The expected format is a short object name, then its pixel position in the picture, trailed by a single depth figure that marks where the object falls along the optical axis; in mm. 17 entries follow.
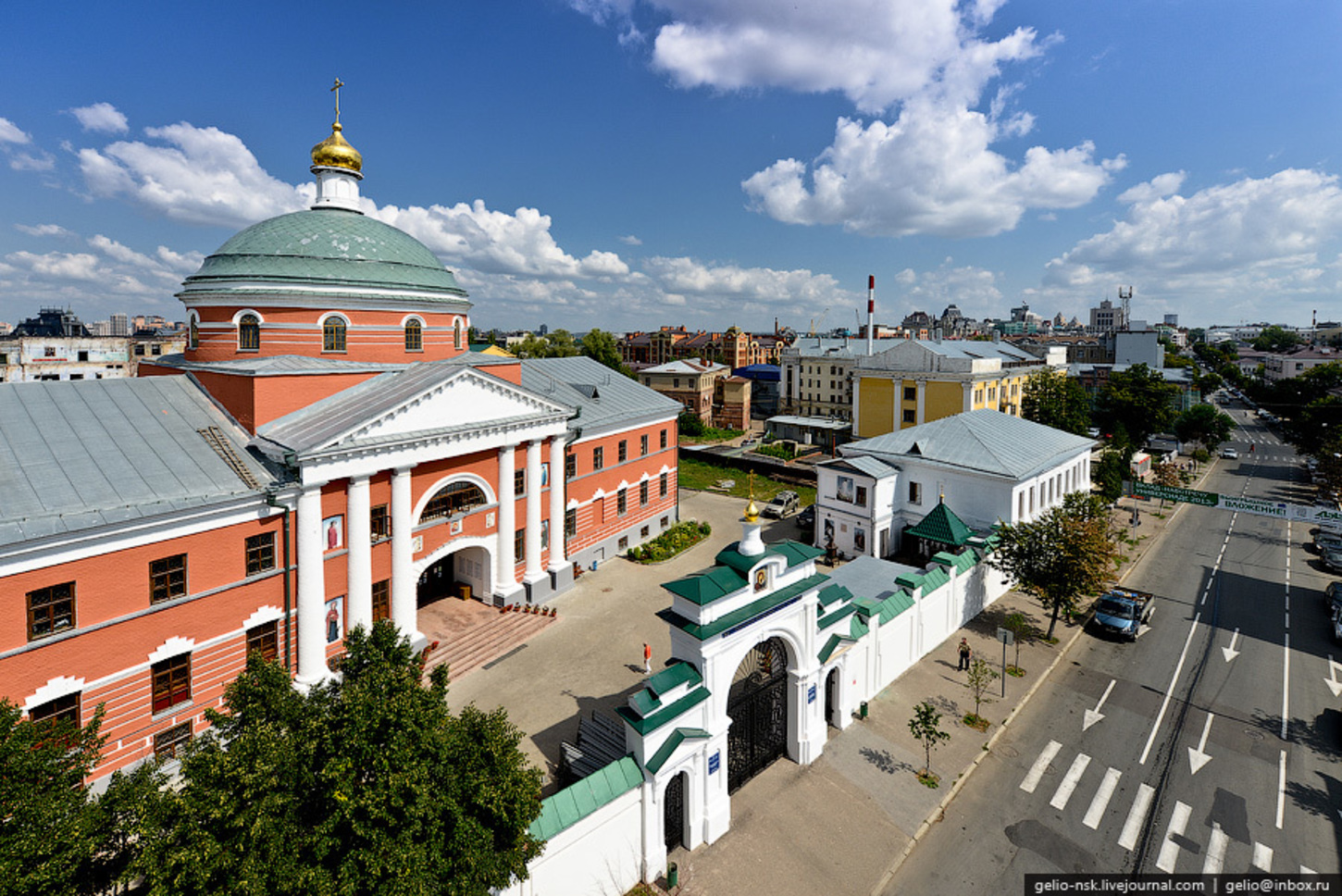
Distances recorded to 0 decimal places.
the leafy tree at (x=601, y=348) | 84000
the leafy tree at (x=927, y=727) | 17345
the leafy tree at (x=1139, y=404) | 57656
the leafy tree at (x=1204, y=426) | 61156
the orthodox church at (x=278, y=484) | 16172
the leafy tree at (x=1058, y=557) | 24016
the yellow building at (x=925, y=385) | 53969
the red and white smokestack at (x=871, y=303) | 69062
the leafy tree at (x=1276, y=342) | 176538
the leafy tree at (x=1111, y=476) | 41344
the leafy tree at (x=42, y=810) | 7496
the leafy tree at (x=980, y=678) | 20188
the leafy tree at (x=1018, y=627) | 25469
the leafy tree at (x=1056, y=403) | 58406
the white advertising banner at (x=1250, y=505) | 29703
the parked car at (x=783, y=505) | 44812
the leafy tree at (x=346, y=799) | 8086
